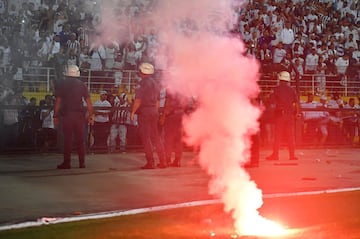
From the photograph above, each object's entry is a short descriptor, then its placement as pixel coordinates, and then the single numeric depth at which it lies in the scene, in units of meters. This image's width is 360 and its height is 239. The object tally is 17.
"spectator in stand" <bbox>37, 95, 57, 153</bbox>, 16.11
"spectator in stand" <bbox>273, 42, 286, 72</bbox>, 17.91
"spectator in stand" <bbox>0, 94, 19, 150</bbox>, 15.70
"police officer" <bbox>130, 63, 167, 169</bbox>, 12.16
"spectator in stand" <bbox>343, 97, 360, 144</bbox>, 20.20
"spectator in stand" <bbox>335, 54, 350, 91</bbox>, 20.08
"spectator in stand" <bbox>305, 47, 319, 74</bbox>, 19.39
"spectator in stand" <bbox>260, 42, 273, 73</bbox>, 17.59
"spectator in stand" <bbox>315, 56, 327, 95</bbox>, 20.06
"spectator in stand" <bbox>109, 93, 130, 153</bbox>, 16.70
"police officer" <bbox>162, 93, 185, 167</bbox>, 12.73
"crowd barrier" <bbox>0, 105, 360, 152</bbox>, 17.12
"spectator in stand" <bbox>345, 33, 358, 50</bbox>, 19.72
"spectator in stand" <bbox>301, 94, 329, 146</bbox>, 19.67
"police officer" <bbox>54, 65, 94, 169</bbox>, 12.31
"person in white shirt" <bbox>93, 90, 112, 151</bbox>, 16.72
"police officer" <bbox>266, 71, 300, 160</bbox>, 15.16
